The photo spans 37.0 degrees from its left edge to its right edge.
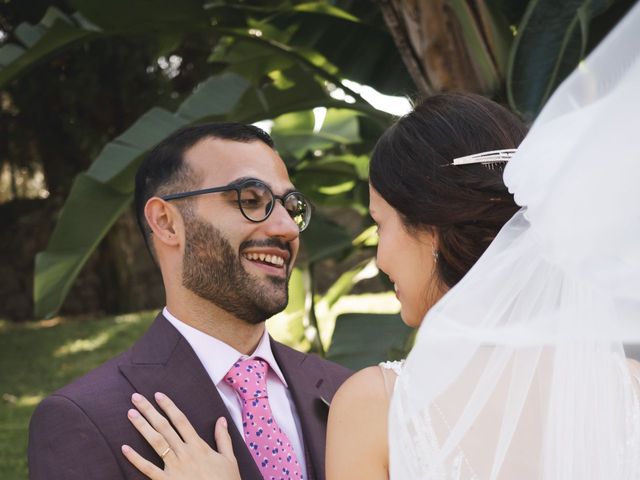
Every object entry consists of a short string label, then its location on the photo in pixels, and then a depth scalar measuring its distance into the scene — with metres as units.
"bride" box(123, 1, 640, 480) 1.58
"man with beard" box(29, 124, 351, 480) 2.10
